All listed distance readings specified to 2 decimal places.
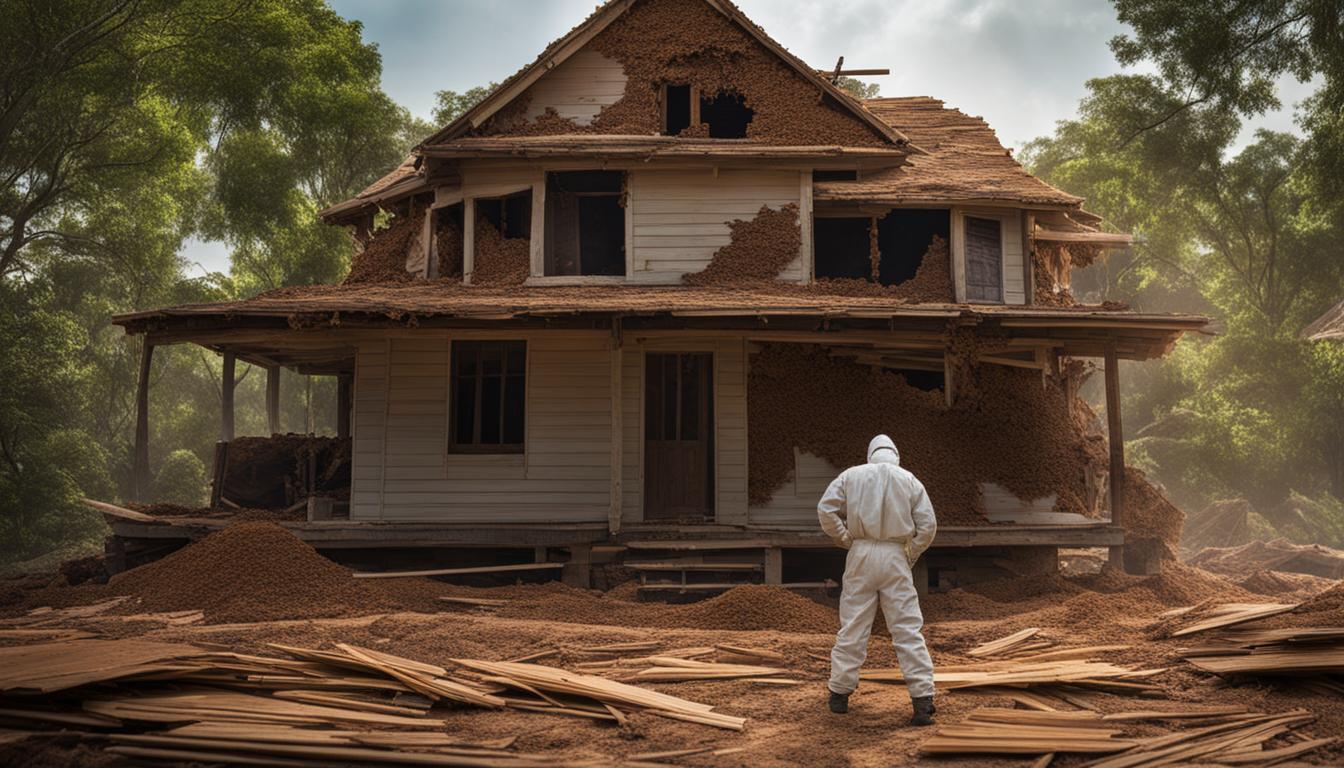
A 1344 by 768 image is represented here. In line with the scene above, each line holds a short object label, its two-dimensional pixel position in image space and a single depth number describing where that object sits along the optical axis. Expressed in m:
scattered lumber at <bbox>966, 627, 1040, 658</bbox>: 9.05
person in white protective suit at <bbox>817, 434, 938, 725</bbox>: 6.95
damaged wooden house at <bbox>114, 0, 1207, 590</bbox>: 13.31
